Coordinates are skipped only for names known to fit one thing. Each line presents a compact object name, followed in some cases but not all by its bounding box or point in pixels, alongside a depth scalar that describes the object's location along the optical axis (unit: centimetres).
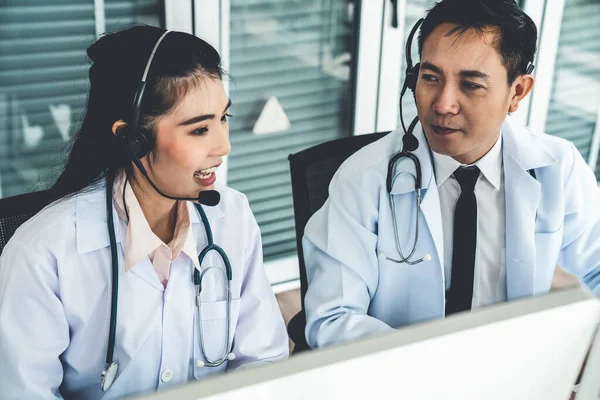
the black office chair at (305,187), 159
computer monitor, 53
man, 142
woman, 117
